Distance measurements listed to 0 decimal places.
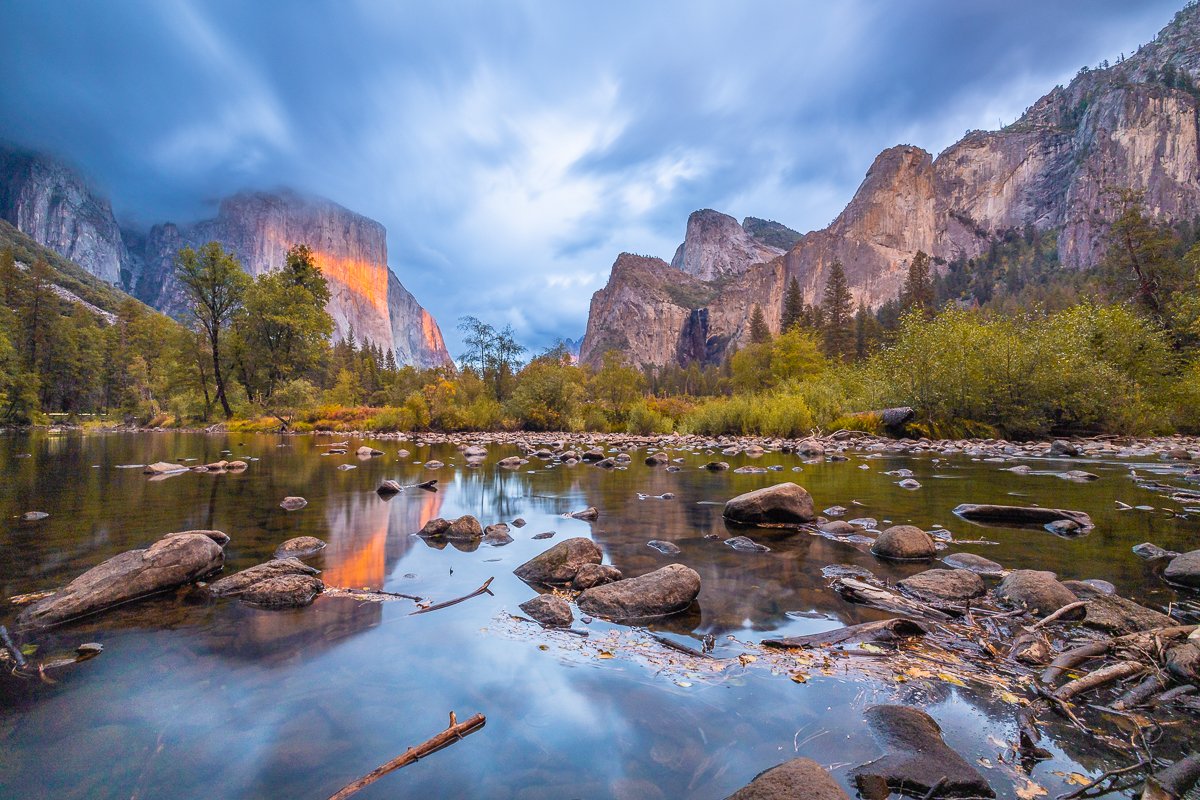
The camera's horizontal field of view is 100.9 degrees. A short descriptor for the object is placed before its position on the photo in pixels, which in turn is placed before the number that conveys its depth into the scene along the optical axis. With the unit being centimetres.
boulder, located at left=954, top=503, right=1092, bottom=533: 740
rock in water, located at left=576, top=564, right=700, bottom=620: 435
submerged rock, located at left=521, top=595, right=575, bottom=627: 415
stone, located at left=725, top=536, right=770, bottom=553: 648
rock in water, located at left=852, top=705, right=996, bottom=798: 208
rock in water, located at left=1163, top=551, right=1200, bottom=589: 472
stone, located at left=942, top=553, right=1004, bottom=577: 530
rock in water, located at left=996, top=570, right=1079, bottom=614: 415
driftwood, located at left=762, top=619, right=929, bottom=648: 364
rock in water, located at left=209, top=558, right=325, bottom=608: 446
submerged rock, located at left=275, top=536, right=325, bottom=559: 603
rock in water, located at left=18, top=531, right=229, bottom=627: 403
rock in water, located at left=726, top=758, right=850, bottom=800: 195
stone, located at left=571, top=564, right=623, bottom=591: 499
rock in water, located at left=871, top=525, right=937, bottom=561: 587
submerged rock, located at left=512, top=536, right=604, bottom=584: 529
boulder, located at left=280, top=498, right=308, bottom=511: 895
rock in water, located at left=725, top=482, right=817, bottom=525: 789
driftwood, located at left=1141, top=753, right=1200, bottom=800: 192
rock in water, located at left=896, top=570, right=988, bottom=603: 451
